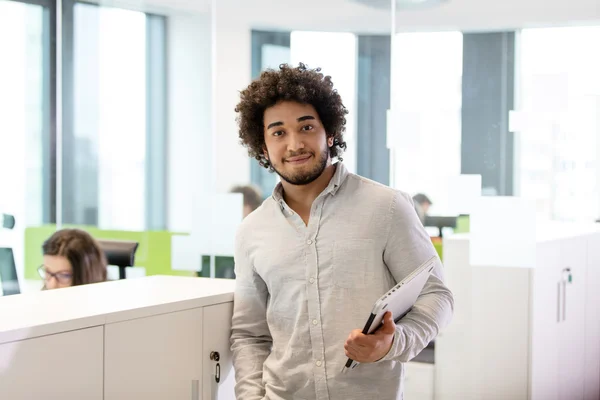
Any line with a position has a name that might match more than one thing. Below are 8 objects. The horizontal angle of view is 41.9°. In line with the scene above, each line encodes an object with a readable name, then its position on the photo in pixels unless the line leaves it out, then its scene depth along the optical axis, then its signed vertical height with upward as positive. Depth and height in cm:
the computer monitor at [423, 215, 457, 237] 372 -28
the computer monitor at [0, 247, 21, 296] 471 -69
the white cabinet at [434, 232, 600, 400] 338 -73
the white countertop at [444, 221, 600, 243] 349 -29
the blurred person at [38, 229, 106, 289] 318 -42
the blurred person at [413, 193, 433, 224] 379 -20
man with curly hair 168 -23
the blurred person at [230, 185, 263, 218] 442 -19
